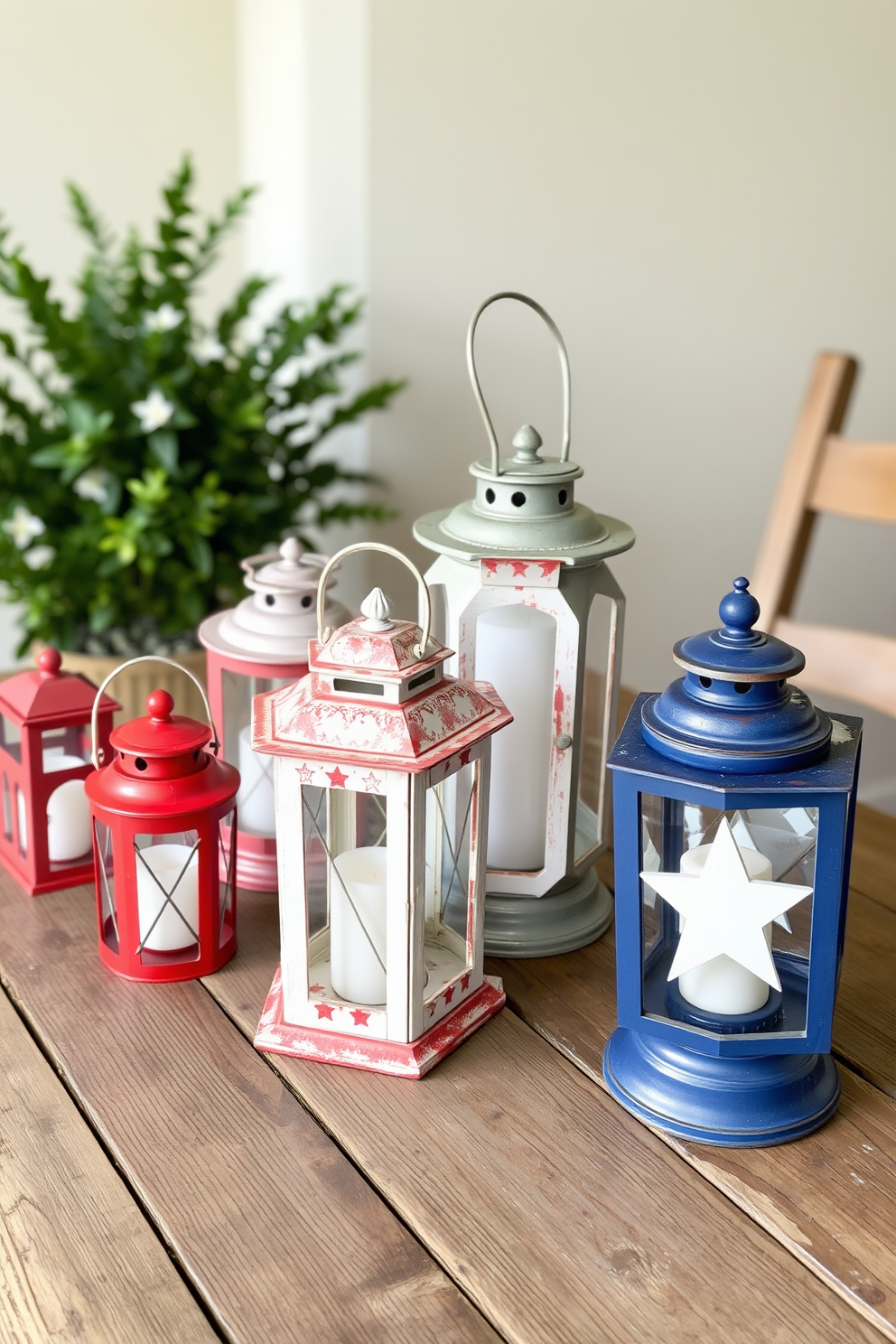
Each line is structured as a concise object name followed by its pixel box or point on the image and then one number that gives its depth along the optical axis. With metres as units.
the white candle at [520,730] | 0.93
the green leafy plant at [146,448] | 1.65
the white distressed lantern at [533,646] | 0.90
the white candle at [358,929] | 0.83
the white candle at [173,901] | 0.92
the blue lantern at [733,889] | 0.72
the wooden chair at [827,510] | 1.37
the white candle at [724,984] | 0.77
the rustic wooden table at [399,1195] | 0.63
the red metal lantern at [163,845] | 0.88
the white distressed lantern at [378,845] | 0.76
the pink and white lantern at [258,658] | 0.99
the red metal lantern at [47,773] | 1.01
